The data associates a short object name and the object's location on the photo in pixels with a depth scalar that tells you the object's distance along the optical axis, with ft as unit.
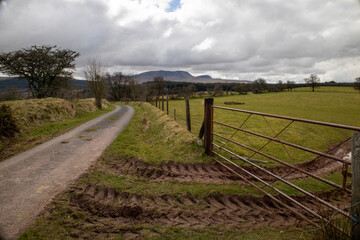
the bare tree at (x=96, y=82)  99.14
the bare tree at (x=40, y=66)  77.46
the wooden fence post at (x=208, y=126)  22.44
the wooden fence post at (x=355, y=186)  8.09
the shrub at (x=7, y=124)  33.45
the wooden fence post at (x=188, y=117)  33.73
